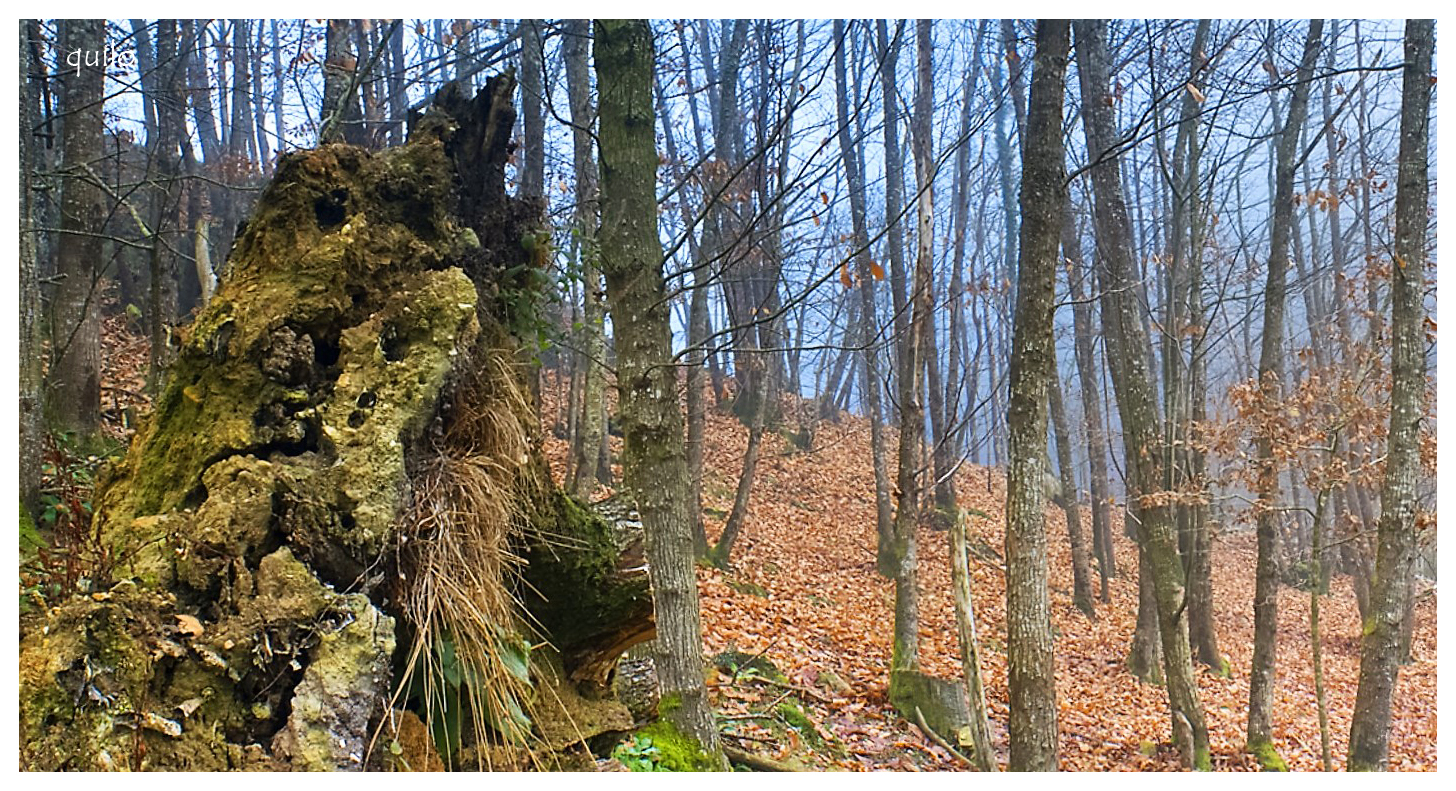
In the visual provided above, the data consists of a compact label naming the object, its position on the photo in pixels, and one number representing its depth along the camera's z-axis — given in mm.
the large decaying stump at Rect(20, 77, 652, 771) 1793
